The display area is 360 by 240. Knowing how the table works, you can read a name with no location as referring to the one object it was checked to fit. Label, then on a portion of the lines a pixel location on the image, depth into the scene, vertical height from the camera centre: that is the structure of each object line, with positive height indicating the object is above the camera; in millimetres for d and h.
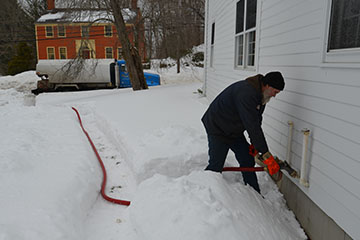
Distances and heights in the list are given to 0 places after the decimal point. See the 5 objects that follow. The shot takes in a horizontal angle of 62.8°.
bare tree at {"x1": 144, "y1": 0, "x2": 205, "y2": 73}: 15117 +1685
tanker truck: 21438 -935
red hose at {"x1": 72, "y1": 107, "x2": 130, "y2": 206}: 3696 -1708
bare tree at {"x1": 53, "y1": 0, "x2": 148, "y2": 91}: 13729 +1609
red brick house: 32219 +2304
